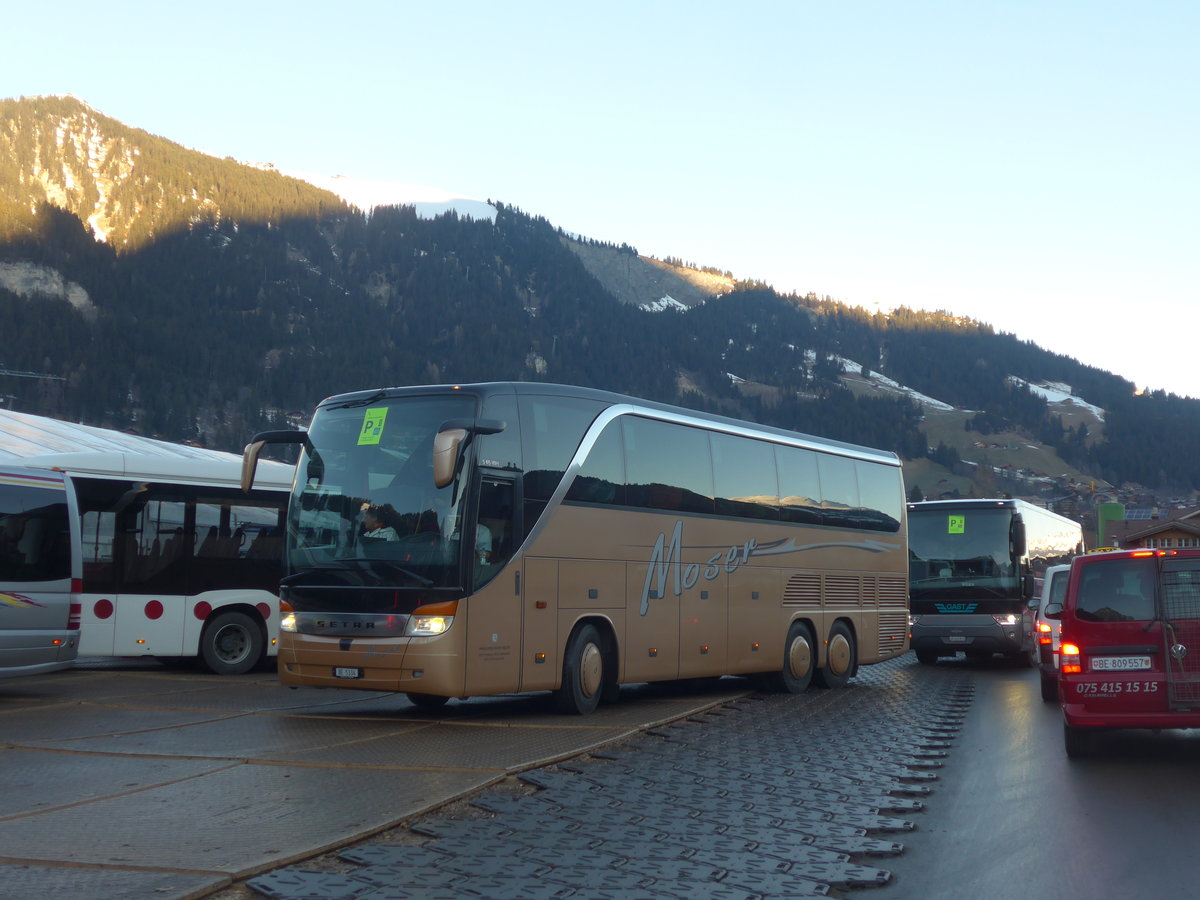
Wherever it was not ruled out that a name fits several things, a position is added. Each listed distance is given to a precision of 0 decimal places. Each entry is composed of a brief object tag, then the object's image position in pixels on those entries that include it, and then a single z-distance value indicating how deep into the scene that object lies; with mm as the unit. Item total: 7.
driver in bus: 12086
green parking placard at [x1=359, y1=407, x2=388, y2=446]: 12602
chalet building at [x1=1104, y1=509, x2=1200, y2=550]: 88269
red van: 9727
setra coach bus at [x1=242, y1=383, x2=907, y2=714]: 11883
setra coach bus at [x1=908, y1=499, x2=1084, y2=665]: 24906
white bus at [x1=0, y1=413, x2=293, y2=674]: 16812
